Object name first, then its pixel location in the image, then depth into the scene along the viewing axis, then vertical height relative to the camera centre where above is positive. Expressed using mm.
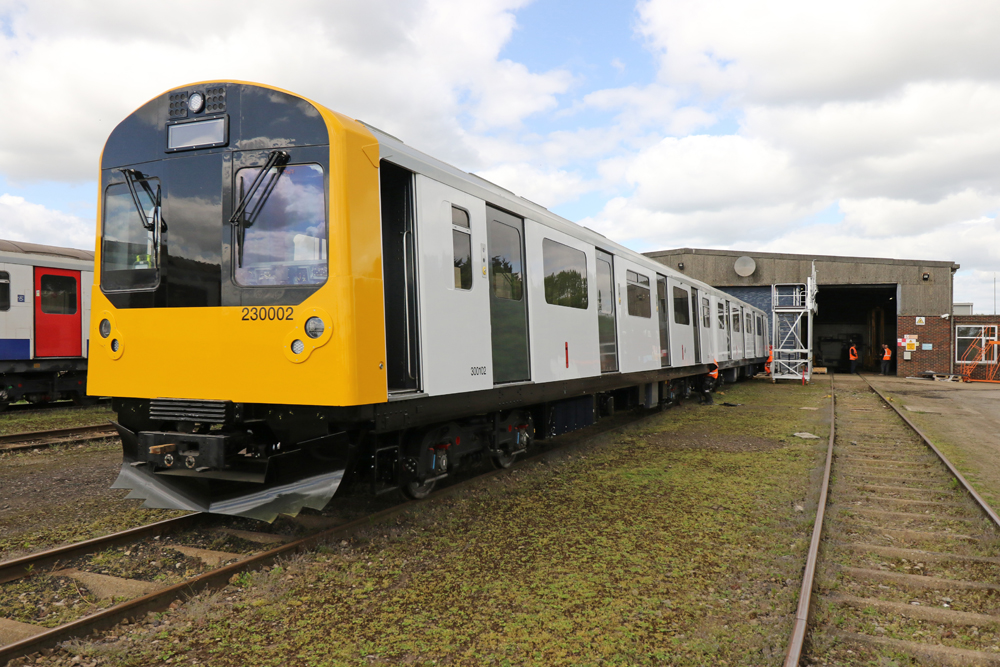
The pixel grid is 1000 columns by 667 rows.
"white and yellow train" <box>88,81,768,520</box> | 4426 +375
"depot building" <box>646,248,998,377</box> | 28359 +2401
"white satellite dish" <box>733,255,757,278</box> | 30781 +3503
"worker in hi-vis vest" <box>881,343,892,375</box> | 31948 -1125
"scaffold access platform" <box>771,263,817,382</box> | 24234 -13
